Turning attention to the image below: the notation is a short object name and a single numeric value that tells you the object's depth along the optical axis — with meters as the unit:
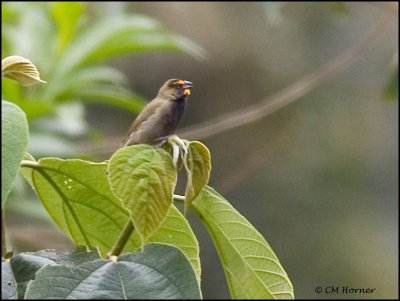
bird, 7.69
